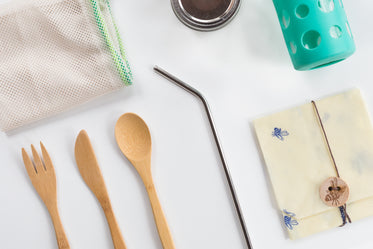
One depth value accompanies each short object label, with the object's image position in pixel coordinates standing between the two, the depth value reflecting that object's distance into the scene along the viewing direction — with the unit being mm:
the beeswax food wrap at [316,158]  604
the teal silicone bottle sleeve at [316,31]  526
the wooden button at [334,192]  595
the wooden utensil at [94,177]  616
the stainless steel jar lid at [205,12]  597
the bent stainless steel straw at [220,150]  607
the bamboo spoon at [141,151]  609
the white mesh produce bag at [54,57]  572
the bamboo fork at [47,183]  619
